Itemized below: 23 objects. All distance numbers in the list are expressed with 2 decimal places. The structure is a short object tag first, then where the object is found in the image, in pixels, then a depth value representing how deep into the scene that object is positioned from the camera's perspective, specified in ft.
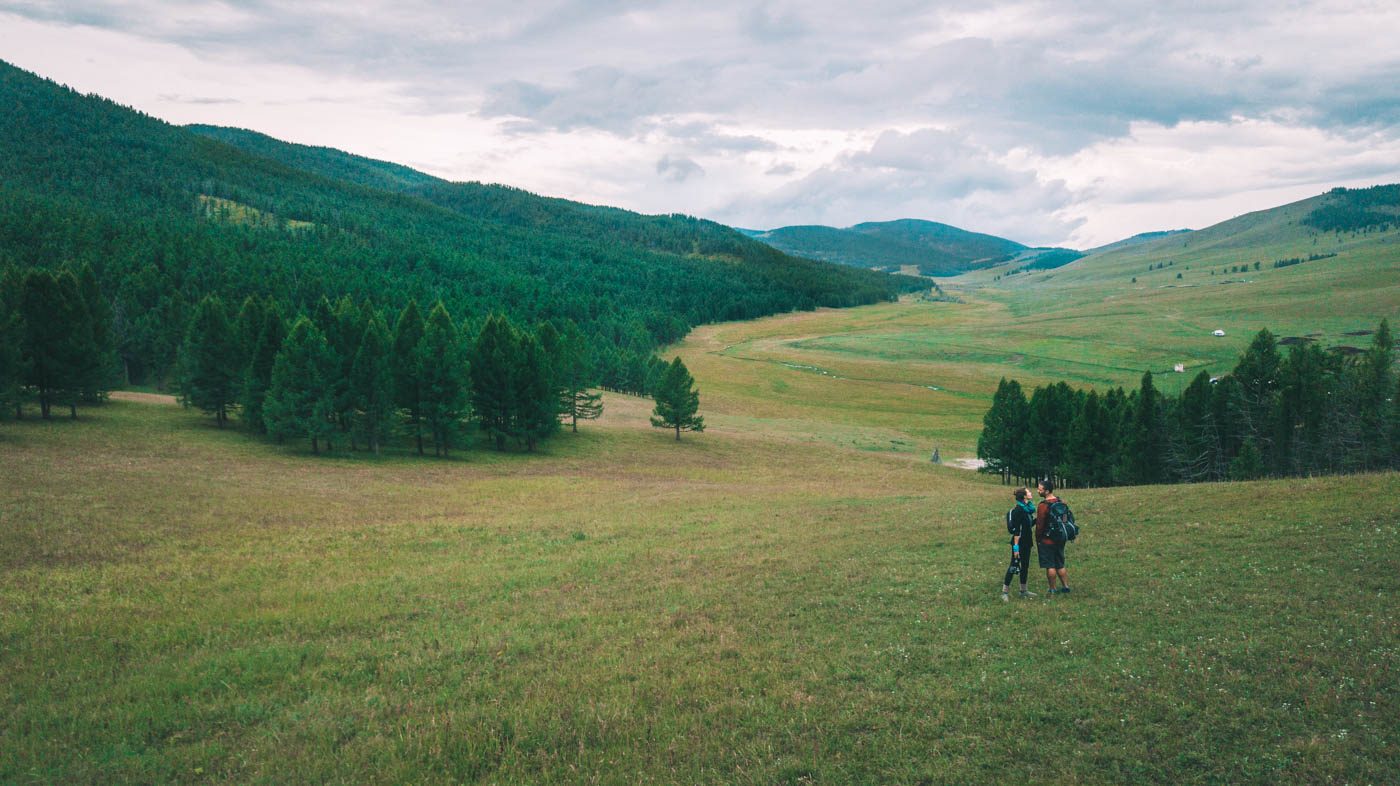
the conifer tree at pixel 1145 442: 192.85
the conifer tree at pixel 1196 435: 191.72
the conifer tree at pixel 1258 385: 190.39
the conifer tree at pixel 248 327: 179.63
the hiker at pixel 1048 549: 51.75
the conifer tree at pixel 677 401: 229.04
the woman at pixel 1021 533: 51.21
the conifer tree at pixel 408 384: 177.17
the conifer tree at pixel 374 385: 168.45
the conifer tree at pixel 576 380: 223.51
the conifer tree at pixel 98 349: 156.56
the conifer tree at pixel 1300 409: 181.68
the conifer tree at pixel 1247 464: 173.06
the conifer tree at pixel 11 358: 134.51
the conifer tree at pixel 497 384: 194.80
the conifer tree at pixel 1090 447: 199.00
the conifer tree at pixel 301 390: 159.12
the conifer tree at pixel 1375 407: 173.78
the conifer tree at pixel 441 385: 176.45
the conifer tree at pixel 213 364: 173.78
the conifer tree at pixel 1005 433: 213.05
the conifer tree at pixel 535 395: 195.72
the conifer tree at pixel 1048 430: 210.79
